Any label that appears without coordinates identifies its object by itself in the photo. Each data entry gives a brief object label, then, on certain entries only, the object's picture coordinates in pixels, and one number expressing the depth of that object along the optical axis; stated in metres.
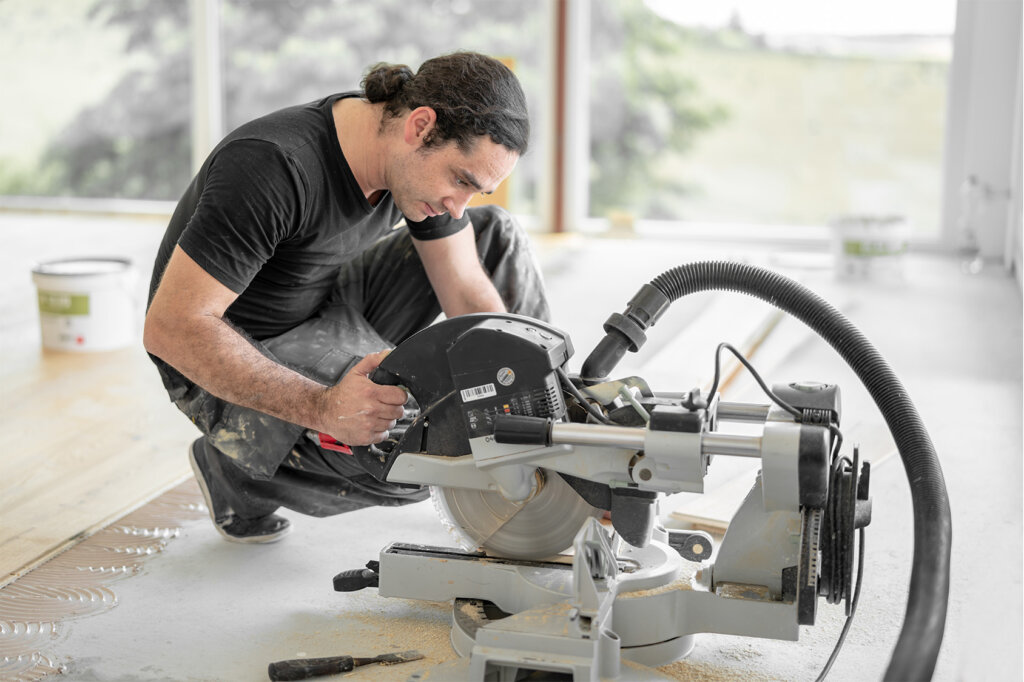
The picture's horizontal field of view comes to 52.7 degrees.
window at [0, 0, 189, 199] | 7.00
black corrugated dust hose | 1.35
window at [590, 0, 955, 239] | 5.75
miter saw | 1.40
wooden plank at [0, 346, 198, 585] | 2.08
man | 1.68
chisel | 1.52
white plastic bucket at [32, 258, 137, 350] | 3.35
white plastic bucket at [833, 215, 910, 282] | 4.70
